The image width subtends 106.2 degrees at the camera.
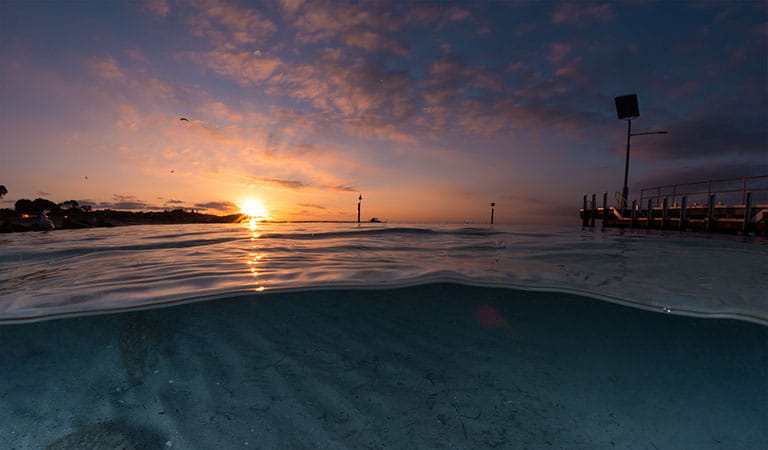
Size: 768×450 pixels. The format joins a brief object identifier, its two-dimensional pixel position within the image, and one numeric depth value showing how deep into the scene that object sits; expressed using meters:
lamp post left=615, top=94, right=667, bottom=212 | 28.40
